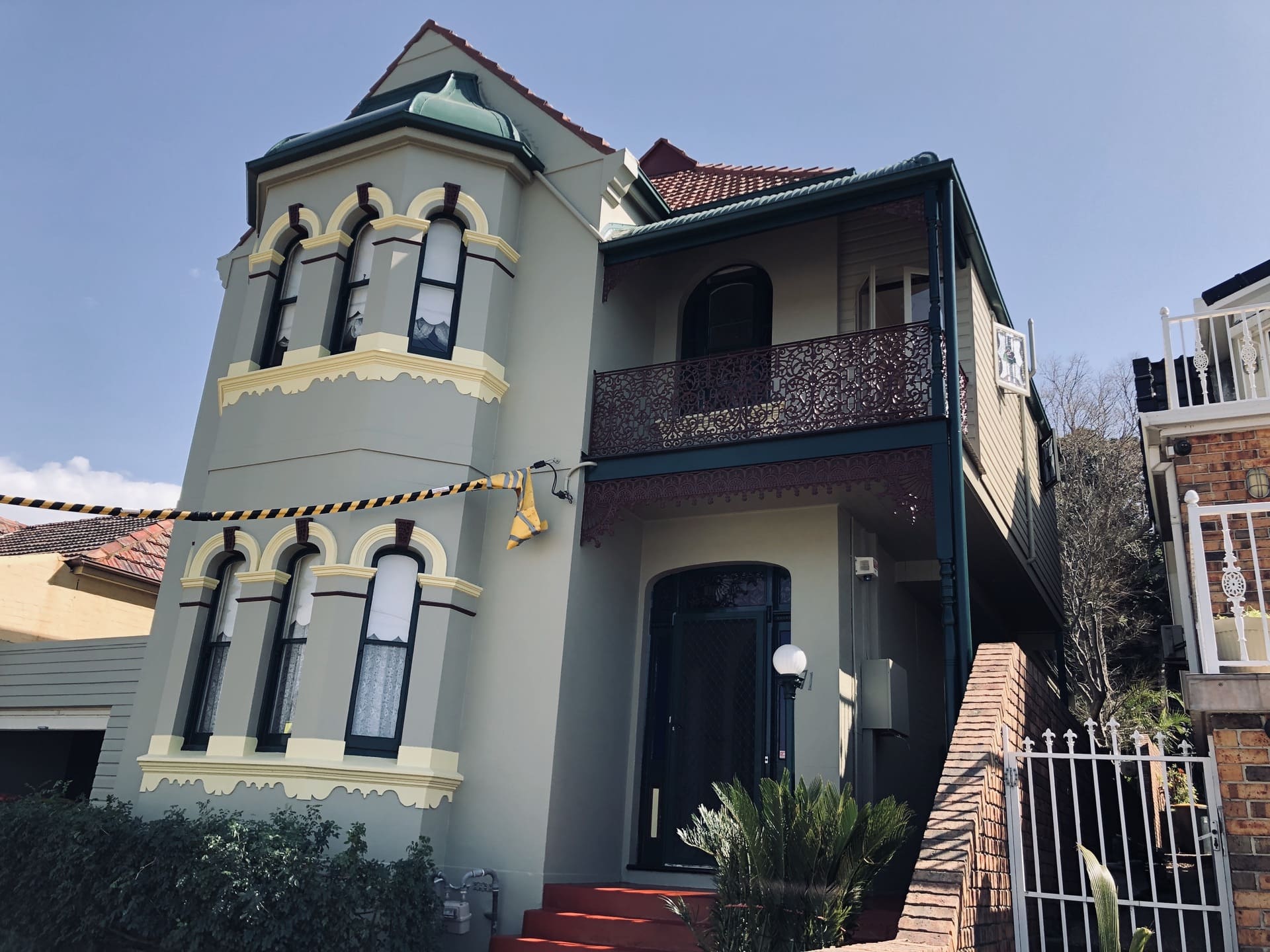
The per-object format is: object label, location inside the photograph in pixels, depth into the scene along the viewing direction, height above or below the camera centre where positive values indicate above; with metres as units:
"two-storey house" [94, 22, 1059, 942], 9.36 +3.22
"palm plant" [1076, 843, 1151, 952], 5.39 -0.24
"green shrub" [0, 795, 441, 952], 7.75 -0.59
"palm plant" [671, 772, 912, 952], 6.28 -0.14
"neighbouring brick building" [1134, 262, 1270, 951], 5.82 +2.63
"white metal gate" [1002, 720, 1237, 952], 6.07 +0.03
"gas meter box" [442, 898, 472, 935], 8.65 -0.77
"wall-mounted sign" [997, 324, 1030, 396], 12.48 +5.83
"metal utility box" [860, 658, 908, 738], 10.09 +1.41
